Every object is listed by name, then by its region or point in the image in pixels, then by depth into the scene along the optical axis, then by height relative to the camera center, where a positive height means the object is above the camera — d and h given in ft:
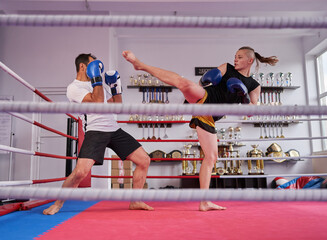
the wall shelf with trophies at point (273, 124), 17.33 +1.88
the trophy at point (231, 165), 16.14 -0.38
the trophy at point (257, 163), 16.07 -0.30
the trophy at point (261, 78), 17.51 +4.48
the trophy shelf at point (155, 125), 17.09 +1.91
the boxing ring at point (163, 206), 2.13 -0.96
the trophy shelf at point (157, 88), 17.31 +4.06
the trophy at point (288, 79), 17.67 +4.43
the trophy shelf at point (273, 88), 17.51 +3.95
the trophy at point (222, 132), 16.72 +1.41
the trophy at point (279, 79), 17.61 +4.45
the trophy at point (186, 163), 15.83 -0.25
